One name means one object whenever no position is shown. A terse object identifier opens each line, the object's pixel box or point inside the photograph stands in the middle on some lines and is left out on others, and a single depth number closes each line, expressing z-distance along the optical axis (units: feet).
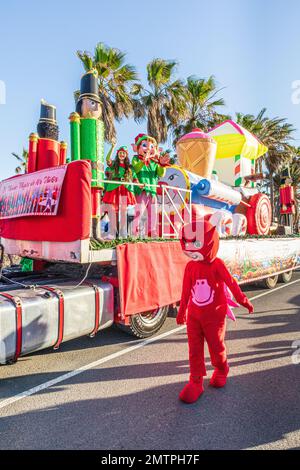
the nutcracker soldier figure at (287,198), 39.14
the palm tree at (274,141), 77.36
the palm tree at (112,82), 42.88
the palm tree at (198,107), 55.01
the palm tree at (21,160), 71.15
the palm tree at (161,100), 50.57
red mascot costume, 9.71
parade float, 11.08
